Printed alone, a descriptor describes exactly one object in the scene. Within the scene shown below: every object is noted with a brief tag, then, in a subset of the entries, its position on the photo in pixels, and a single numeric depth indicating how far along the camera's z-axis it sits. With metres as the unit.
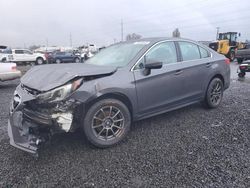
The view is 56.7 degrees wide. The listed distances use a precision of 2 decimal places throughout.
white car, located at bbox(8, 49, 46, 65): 26.33
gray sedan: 2.96
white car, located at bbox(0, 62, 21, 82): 8.34
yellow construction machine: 22.25
